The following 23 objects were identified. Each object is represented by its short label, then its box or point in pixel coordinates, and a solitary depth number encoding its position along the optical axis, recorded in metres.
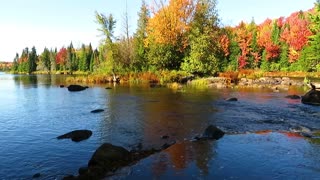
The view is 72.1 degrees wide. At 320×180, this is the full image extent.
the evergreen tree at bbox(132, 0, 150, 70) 42.41
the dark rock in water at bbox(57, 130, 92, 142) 10.80
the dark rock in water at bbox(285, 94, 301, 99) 21.43
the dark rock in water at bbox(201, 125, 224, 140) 10.39
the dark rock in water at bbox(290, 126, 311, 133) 11.48
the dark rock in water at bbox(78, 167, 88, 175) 7.30
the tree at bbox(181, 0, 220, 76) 35.64
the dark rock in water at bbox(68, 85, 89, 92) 29.26
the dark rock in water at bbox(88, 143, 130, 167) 7.80
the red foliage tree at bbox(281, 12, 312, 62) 61.87
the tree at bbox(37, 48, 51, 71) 113.83
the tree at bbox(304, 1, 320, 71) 34.71
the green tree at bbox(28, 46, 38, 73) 114.89
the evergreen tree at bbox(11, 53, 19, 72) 130.95
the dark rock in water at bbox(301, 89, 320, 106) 18.90
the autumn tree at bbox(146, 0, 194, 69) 38.44
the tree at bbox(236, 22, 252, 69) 64.76
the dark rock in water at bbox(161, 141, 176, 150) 9.46
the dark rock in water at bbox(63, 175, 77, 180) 6.97
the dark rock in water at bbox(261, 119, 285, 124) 13.30
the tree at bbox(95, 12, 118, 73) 42.05
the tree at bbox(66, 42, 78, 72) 101.94
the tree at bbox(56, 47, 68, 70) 110.82
